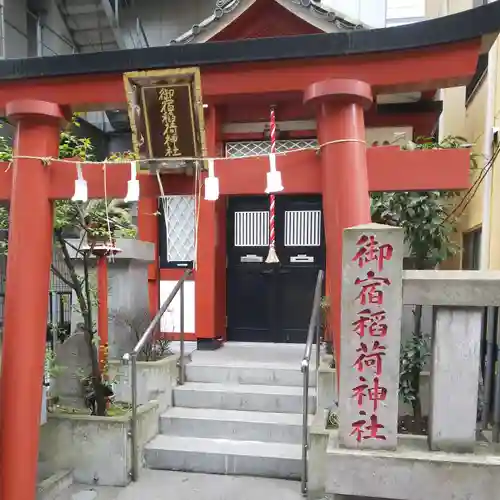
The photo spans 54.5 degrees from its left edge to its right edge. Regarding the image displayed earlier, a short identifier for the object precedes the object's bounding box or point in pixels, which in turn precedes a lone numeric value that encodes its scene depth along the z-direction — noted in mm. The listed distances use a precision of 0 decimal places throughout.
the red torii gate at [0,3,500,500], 3711
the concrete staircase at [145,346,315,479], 5211
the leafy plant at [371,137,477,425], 5812
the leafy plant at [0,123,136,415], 5117
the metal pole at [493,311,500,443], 2885
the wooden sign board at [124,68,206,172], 3908
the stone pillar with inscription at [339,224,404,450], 2695
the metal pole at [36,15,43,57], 11266
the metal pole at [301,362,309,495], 4730
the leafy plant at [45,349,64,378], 5531
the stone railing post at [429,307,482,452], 2658
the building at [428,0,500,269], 5797
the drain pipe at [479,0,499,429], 5878
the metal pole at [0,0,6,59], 9888
